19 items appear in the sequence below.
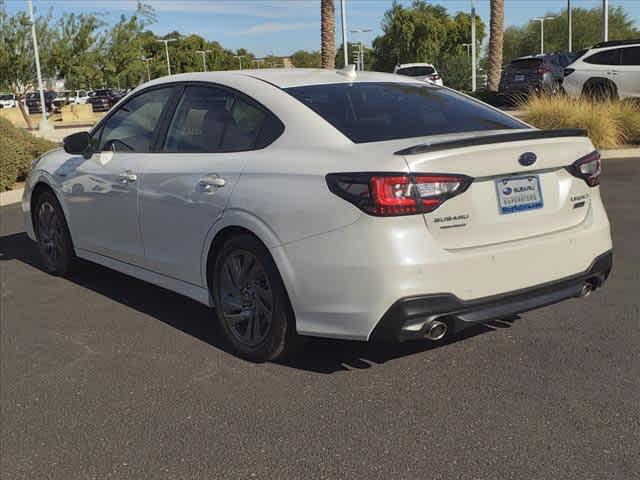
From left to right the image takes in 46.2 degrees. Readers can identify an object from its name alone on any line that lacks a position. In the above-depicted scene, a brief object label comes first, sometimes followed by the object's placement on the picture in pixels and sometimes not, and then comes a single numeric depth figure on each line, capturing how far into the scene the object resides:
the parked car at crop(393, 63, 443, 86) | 29.17
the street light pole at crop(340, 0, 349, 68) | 34.38
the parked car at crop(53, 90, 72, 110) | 46.98
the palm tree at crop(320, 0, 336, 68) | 29.86
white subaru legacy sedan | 3.44
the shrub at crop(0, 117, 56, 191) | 13.13
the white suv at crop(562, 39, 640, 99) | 17.59
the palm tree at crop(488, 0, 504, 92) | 27.62
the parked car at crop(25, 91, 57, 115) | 53.24
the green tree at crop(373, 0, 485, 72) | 69.19
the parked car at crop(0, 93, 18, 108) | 65.88
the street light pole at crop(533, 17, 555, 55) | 69.12
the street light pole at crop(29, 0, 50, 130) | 29.16
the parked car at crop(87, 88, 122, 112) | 51.62
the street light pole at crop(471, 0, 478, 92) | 35.75
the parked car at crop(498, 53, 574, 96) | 23.56
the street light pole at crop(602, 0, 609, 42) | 28.11
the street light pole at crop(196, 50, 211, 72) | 85.97
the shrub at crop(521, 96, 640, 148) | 13.76
